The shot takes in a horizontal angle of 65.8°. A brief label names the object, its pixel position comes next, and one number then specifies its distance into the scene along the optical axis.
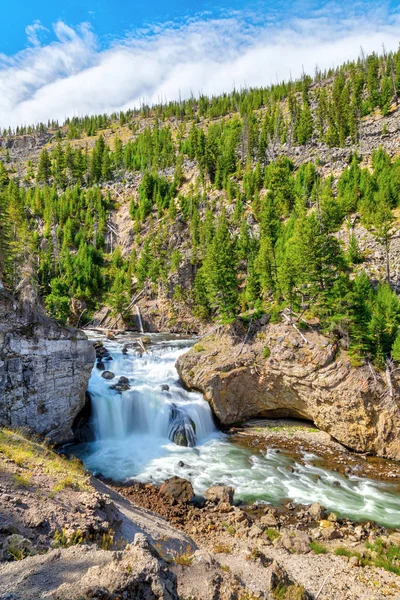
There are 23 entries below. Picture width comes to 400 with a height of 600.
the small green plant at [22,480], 9.80
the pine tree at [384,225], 43.44
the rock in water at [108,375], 31.33
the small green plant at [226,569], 8.75
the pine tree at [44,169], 111.12
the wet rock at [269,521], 15.89
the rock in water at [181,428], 25.39
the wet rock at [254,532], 14.61
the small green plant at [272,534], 14.52
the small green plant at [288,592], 9.08
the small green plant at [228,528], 14.94
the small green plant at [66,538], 7.57
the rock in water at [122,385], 29.03
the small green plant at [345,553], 13.46
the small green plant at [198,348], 31.47
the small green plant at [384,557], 12.71
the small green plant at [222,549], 12.73
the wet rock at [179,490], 17.77
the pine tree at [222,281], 33.59
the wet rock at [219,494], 17.63
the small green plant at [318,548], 13.63
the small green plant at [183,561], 7.99
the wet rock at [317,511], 16.61
